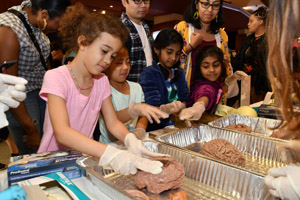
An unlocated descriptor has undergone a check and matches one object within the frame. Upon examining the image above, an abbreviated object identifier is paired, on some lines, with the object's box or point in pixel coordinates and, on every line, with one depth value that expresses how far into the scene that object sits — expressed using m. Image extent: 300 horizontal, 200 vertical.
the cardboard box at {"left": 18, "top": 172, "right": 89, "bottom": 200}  0.75
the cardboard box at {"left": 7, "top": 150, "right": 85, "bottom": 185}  0.95
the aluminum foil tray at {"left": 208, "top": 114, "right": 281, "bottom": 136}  1.85
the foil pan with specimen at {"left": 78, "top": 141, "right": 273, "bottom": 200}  1.00
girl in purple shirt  2.19
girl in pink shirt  1.09
